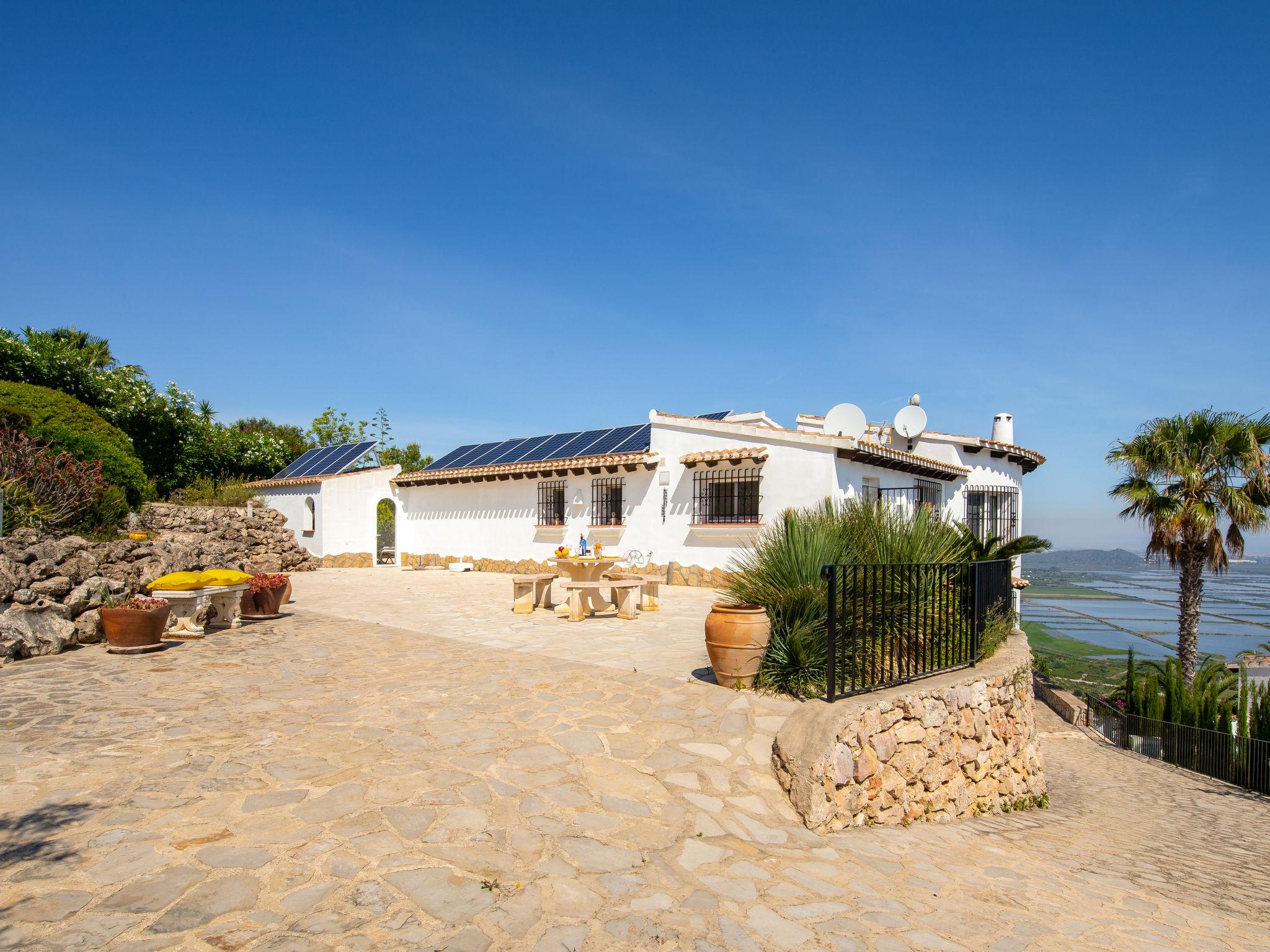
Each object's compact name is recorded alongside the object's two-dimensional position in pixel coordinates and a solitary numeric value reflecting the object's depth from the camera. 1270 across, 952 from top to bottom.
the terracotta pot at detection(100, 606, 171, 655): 7.16
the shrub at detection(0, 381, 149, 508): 11.30
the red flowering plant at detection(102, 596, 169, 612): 7.39
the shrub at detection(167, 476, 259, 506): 20.45
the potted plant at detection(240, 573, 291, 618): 9.67
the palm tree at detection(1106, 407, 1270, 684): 15.33
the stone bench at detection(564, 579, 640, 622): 10.11
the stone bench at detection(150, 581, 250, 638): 8.10
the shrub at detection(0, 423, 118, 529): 9.34
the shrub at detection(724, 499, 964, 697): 5.83
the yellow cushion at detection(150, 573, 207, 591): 8.04
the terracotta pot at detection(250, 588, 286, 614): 9.74
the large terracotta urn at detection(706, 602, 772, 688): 5.85
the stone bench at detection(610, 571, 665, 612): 11.40
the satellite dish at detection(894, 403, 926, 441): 16.33
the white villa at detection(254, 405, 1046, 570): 14.14
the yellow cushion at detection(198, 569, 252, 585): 8.54
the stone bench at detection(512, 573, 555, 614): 10.86
